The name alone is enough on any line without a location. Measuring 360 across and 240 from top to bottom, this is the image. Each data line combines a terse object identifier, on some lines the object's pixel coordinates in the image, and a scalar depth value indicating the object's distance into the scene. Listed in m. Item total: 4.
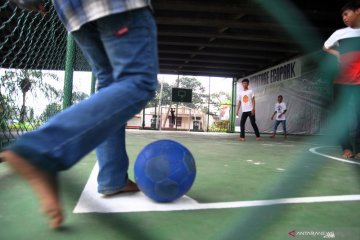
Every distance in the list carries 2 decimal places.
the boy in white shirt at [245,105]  10.30
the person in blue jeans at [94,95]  0.99
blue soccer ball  2.13
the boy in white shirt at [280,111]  13.10
